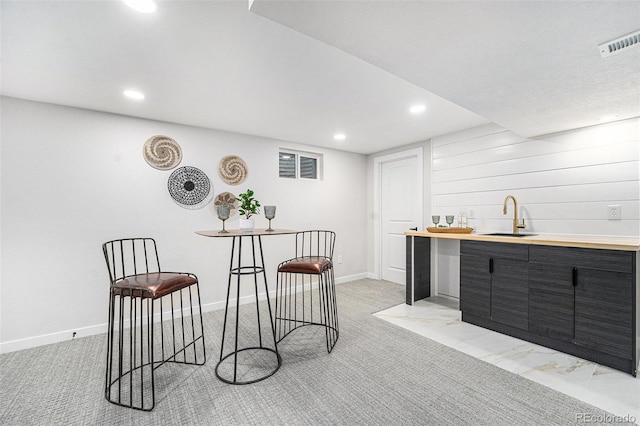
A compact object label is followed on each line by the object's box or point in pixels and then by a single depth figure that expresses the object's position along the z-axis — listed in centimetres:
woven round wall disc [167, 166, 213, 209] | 332
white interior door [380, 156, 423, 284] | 443
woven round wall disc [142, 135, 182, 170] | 317
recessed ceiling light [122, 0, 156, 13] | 141
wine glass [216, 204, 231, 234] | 211
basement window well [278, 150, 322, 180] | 433
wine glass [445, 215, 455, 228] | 349
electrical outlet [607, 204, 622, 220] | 253
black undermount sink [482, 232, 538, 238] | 305
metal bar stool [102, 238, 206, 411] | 177
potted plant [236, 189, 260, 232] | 207
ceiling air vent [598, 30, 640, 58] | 133
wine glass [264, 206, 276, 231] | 223
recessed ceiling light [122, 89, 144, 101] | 245
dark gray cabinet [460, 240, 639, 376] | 204
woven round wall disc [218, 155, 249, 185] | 364
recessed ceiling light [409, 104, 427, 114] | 285
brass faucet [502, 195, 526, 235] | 307
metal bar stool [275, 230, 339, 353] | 240
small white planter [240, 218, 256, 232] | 207
